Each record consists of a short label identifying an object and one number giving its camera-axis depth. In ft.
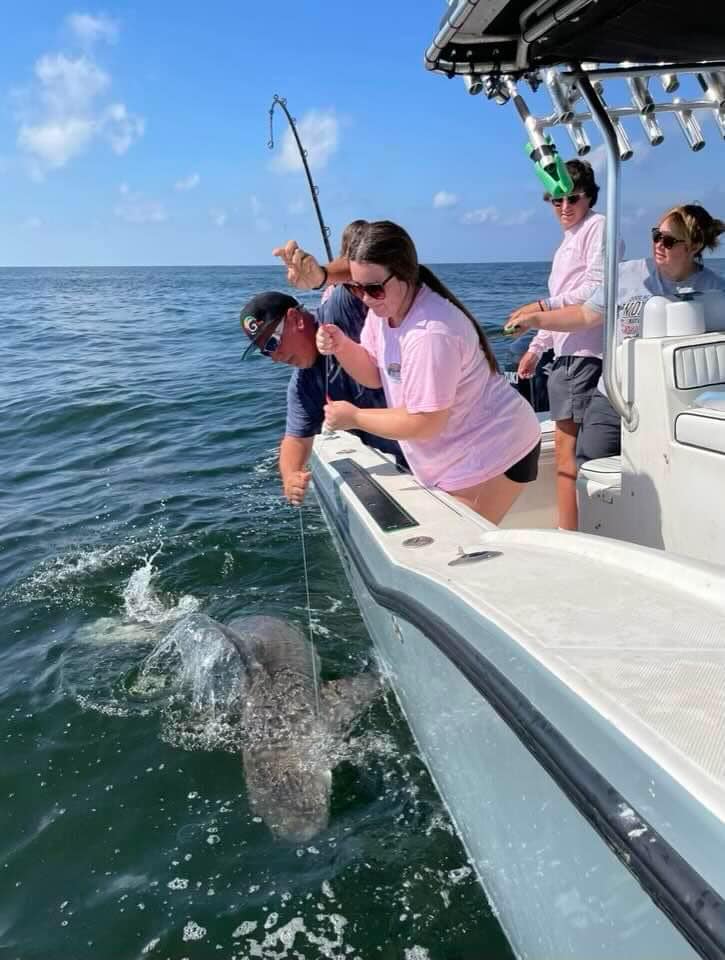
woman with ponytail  7.69
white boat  3.60
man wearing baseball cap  9.29
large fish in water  8.97
